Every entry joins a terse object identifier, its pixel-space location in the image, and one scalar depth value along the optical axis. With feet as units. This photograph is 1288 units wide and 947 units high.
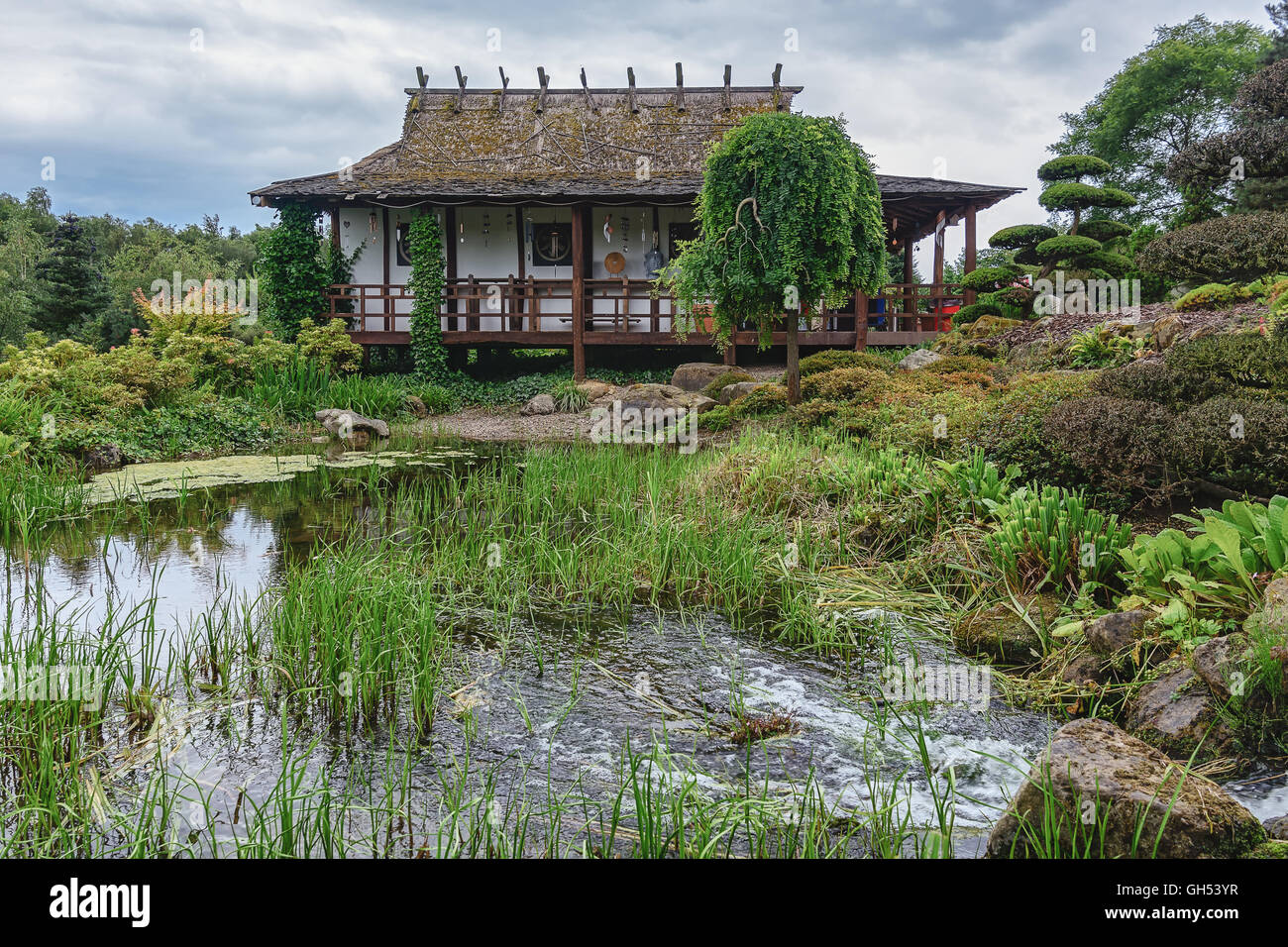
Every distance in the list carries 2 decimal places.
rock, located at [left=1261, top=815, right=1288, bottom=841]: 8.82
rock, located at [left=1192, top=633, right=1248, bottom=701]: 11.71
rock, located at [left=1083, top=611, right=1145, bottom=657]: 14.06
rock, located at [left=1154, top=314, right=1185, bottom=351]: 33.68
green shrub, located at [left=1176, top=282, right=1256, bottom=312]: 38.17
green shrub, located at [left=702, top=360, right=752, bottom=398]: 51.80
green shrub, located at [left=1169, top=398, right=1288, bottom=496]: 17.60
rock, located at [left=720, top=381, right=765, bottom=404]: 47.96
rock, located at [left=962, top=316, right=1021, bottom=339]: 50.52
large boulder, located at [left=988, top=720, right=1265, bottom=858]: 8.41
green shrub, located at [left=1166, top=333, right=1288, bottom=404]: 20.15
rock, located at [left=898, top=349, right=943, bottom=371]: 52.20
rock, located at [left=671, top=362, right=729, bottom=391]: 57.77
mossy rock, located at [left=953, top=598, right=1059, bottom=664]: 15.92
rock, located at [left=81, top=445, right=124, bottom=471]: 33.17
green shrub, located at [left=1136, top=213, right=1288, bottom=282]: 35.91
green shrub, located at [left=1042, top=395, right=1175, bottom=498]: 19.16
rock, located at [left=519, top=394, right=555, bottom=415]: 55.88
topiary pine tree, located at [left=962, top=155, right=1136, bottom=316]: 60.85
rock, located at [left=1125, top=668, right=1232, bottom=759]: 11.60
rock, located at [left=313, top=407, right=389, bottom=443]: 45.14
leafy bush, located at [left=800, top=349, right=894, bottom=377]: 45.62
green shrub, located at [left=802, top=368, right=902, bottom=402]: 37.32
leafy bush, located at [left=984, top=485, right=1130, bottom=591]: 16.34
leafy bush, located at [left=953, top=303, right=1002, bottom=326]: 59.16
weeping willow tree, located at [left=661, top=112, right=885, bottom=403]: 36.58
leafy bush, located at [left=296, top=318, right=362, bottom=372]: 56.44
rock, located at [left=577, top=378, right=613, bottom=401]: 57.47
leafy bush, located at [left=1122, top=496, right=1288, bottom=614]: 13.20
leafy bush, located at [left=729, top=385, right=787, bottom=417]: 41.63
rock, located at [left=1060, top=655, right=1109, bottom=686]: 14.10
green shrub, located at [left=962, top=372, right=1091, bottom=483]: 21.75
